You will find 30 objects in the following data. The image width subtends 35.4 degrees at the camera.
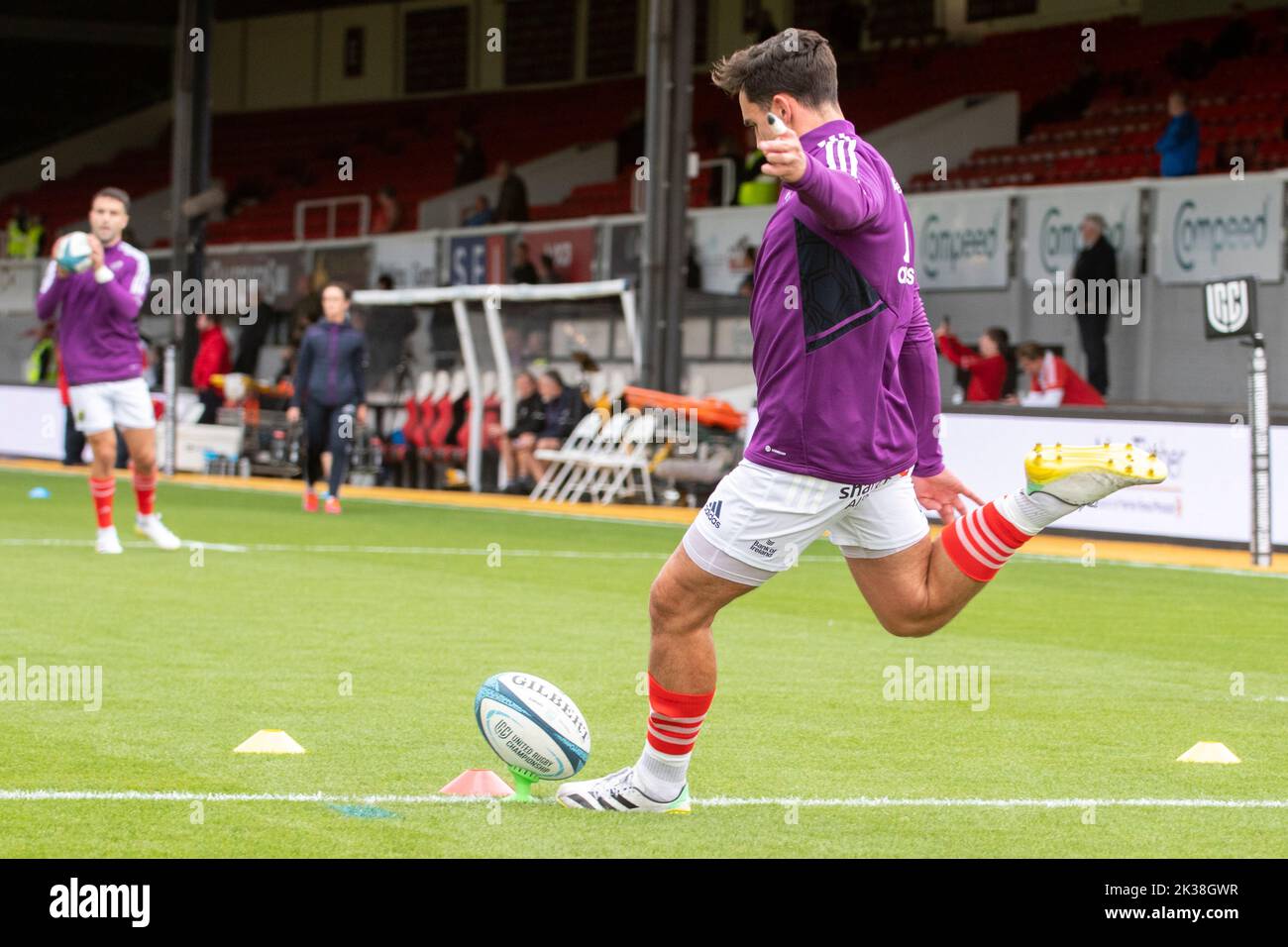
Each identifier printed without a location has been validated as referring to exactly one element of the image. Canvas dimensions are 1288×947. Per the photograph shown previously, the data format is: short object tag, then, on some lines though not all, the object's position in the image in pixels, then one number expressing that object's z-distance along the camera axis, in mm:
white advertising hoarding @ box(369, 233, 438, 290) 30312
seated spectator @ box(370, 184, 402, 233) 32406
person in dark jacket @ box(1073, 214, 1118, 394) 21281
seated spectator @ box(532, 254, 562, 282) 26781
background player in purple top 12992
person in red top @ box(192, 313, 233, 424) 27984
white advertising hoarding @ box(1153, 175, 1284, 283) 20797
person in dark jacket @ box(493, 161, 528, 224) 29734
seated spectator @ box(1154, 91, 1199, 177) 22016
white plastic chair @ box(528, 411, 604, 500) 22391
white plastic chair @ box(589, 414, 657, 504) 21812
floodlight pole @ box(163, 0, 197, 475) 29031
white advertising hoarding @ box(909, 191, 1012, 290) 23500
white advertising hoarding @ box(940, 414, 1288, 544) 16375
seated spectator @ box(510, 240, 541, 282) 26766
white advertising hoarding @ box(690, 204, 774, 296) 25203
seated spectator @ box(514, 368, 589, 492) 23031
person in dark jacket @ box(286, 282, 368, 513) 19375
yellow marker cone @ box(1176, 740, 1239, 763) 6688
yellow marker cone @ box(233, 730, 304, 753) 6529
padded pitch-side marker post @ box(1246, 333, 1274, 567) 14938
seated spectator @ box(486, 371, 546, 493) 23234
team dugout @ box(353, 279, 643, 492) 23016
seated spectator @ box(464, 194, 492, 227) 30297
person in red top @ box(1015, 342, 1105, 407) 19781
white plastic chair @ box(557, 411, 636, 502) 22031
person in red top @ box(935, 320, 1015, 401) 20844
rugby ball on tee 5836
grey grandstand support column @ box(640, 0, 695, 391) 22438
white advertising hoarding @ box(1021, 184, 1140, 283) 22203
